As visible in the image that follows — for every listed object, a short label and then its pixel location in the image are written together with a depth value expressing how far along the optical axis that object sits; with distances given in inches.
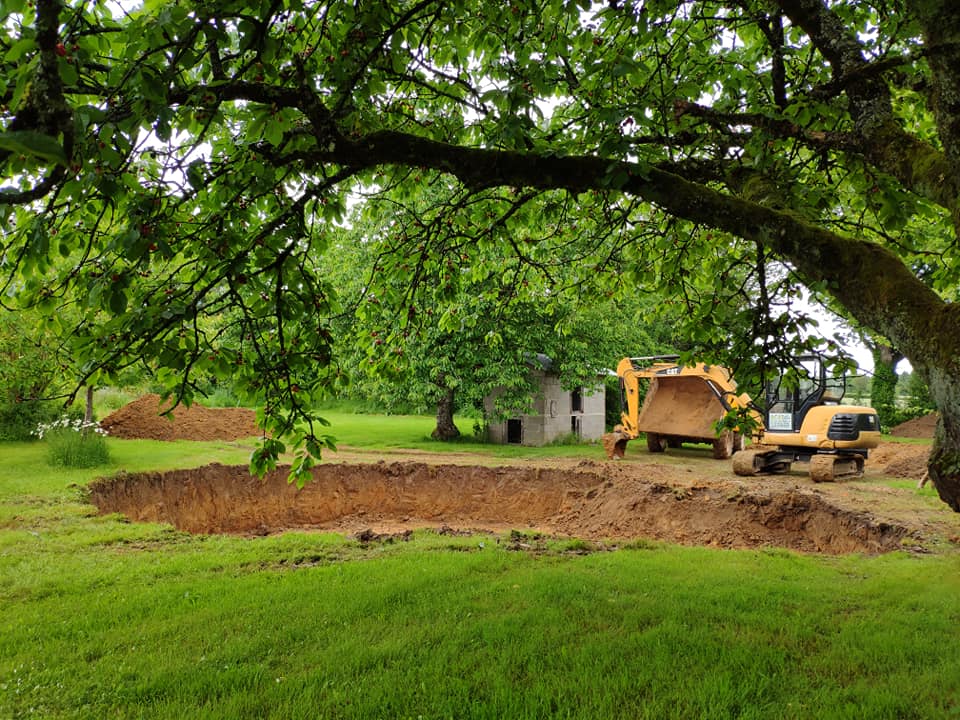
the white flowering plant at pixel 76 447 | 505.7
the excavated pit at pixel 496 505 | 392.5
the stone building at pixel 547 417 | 801.4
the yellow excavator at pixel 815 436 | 522.0
